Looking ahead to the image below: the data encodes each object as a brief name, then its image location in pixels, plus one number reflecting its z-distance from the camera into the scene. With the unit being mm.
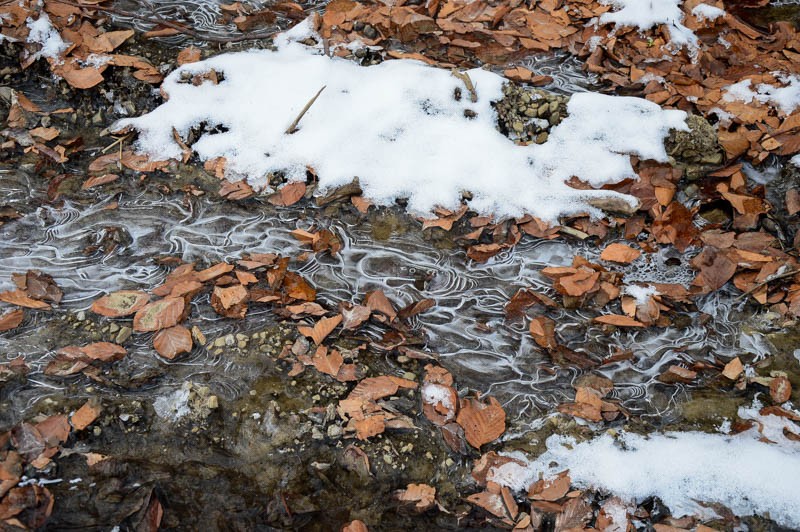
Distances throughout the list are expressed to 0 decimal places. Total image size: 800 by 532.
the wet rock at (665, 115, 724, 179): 3529
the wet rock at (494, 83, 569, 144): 3678
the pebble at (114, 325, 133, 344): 2828
